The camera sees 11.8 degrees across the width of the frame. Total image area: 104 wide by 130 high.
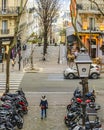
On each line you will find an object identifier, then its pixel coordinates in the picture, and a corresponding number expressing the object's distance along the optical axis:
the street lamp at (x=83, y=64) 19.83
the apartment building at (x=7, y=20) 66.50
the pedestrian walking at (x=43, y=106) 28.67
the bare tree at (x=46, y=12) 68.69
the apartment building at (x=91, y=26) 64.69
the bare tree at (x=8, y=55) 36.00
